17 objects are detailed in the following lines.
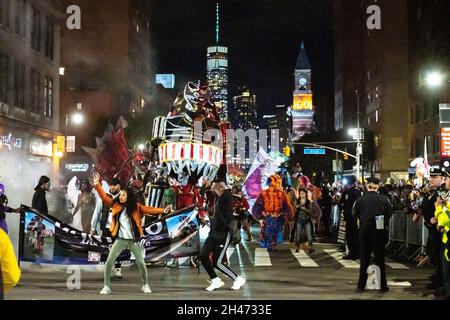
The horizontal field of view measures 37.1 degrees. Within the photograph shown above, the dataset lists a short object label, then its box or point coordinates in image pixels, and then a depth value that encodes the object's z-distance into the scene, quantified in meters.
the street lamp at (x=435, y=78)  22.95
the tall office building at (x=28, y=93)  34.12
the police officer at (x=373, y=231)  10.85
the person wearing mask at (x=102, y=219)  13.57
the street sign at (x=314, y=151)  60.04
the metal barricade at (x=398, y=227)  17.31
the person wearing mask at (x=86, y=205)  16.09
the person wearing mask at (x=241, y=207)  18.44
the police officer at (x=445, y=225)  9.66
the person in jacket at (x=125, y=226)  10.50
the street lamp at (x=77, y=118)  45.08
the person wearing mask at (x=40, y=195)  14.84
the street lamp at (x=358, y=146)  53.79
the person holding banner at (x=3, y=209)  10.88
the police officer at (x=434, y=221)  11.03
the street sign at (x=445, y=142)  22.91
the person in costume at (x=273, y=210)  17.36
